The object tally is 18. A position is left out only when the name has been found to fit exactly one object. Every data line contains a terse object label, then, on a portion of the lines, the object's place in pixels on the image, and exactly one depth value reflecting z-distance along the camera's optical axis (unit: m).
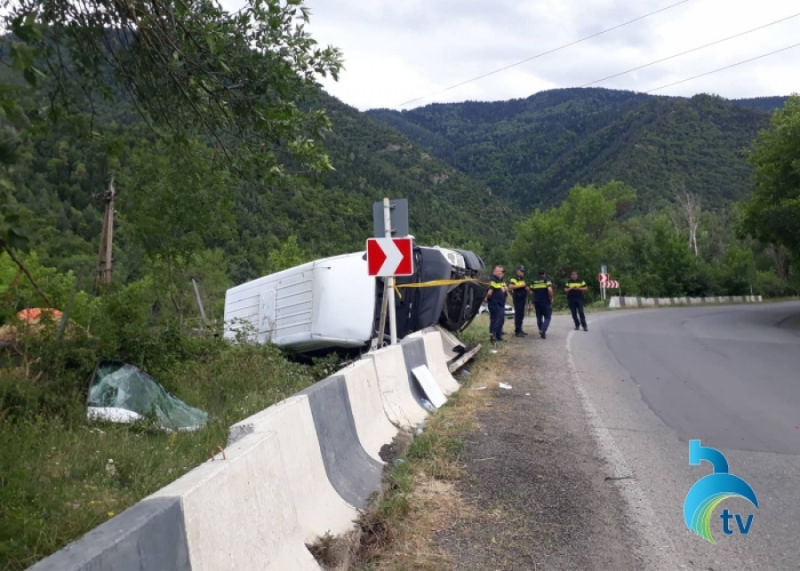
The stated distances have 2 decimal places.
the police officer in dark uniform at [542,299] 18.48
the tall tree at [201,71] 6.27
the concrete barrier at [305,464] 3.94
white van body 12.06
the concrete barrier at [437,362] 9.84
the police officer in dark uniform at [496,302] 16.62
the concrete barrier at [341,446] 4.80
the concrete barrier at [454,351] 11.84
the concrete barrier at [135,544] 2.19
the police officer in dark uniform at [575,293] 20.56
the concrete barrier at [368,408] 5.90
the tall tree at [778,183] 25.31
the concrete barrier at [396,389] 7.22
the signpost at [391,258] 10.10
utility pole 13.22
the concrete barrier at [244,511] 2.82
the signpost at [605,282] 49.02
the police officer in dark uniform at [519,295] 18.27
